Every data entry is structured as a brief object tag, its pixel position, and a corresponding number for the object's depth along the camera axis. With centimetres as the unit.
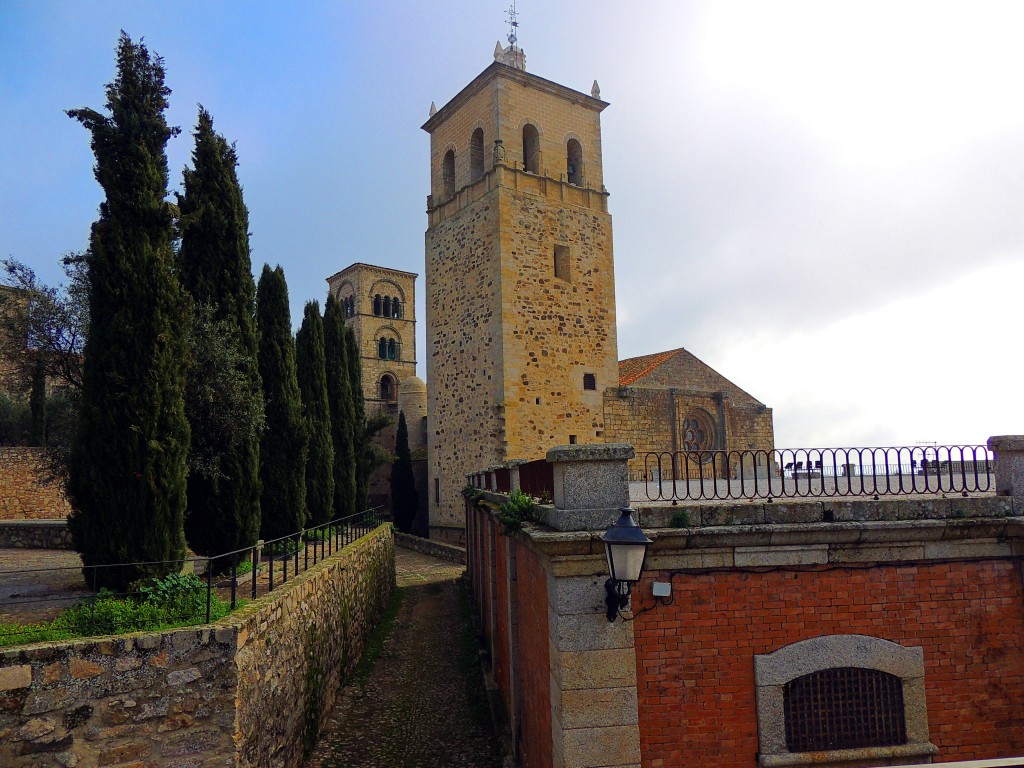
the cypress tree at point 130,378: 786
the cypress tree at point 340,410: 2055
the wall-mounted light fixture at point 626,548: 447
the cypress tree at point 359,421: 2388
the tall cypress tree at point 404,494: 3259
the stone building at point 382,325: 4488
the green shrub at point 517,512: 623
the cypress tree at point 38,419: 2453
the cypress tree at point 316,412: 1758
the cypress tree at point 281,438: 1411
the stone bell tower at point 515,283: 2092
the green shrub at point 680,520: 506
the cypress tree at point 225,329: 1053
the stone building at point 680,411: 2209
